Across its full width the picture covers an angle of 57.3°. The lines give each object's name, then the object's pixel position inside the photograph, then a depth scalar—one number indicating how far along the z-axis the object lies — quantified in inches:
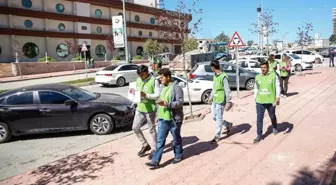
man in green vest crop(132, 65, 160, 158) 222.2
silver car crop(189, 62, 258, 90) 560.8
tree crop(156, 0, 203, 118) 370.9
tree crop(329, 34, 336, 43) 4186.3
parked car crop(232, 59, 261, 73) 697.0
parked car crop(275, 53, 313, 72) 923.4
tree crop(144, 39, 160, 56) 1834.4
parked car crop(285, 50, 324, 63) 1092.6
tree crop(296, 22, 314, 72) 939.0
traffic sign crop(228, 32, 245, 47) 478.0
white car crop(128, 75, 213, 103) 471.8
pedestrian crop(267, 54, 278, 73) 449.1
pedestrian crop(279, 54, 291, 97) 476.4
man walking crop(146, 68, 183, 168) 201.5
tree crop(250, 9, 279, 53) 1047.9
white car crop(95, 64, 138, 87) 744.3
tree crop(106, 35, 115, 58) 1780.3
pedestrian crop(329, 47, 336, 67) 1060.2
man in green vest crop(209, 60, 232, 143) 254.8
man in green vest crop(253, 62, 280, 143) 251.4
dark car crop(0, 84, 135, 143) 309.4
